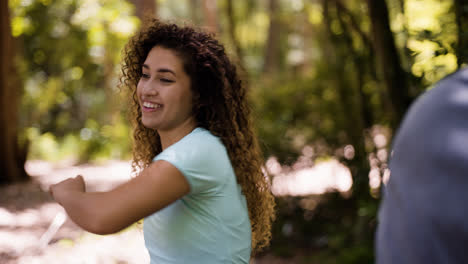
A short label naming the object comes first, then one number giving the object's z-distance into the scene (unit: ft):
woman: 4.69
